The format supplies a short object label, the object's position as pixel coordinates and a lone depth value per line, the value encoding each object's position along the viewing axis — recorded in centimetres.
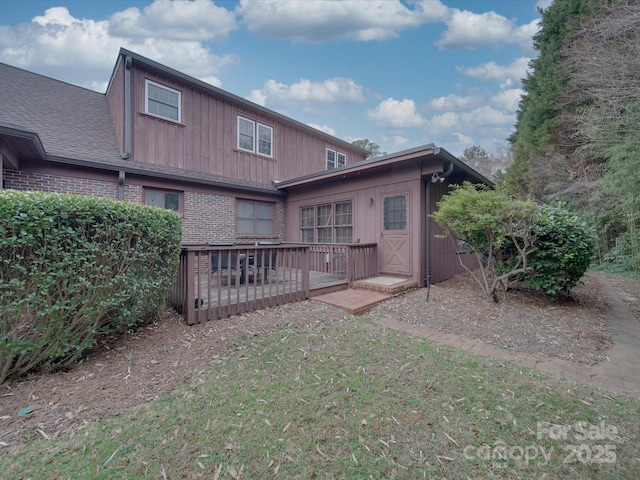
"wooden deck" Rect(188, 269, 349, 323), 389
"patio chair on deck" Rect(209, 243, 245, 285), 424
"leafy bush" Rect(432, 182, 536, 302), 447
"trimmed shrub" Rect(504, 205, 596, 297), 477
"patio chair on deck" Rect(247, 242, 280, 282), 445
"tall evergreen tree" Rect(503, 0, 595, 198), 1126
